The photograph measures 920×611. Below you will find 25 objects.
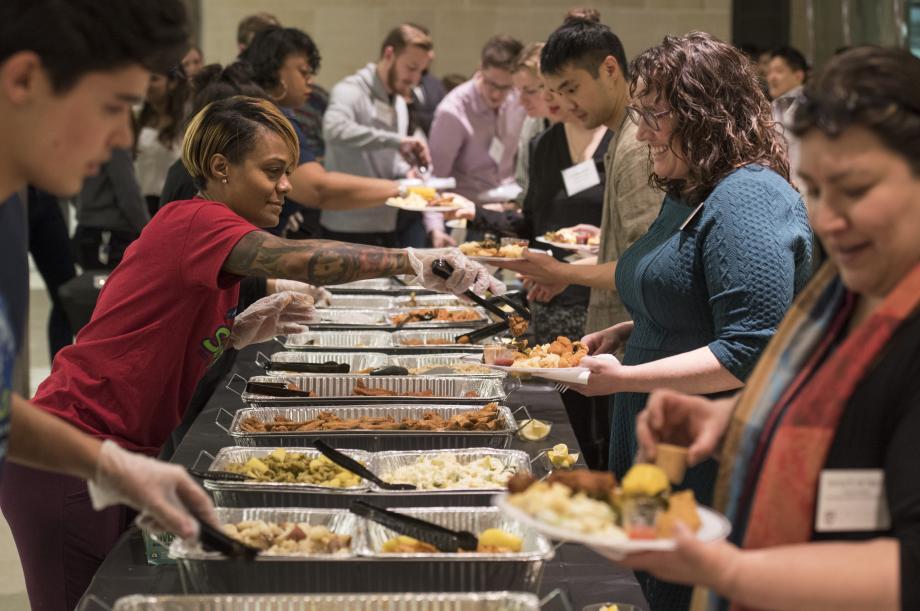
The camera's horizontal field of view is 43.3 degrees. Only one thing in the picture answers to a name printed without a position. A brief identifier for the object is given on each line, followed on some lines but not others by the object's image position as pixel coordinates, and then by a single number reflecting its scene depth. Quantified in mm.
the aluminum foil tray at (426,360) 3078
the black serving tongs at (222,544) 1472
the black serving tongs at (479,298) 2514
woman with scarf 1069
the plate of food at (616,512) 1137
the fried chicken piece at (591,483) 1257
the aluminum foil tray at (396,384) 2758
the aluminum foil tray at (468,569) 1597
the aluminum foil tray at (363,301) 4020
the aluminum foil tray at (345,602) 1494
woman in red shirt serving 2039
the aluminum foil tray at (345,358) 3082
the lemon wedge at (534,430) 2363
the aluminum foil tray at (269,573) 1582
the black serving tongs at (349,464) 1953
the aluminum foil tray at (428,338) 3205
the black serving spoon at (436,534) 1659
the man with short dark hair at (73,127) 1160
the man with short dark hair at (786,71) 6977
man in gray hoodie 5492
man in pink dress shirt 5859
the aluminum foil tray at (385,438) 2291
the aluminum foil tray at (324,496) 1899
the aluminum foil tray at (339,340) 3279
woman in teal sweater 2035
